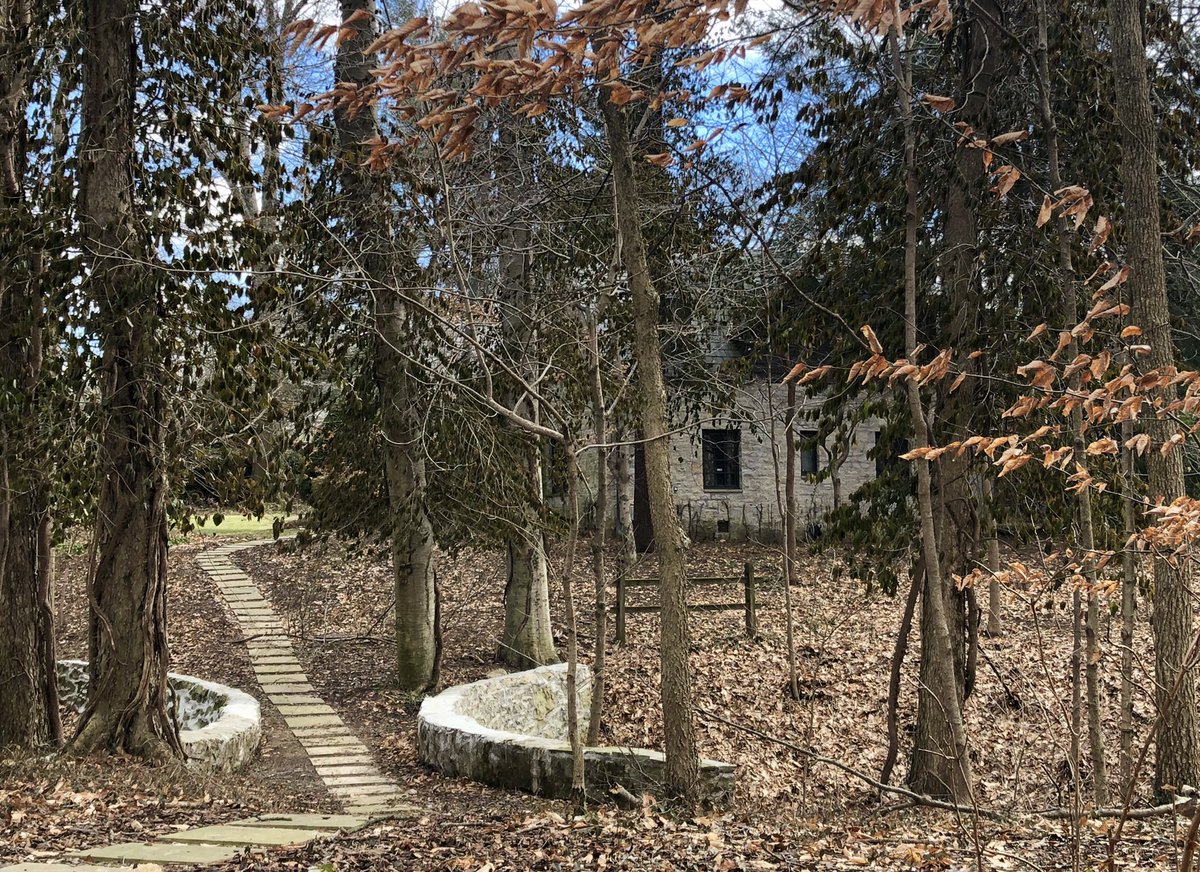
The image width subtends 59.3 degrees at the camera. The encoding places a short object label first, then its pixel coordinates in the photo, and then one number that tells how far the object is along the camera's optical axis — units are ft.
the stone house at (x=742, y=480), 83.71
